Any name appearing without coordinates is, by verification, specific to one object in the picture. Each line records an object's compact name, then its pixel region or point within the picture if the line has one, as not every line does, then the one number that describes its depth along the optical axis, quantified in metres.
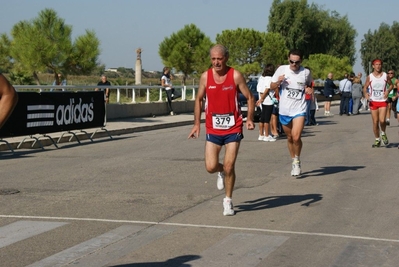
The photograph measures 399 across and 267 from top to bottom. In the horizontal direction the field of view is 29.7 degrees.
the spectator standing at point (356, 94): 33.56
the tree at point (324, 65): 84.50
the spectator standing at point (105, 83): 27.22
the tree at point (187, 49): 69.62
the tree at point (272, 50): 76.38
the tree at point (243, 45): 75.25
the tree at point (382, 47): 111.62
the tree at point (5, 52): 43.16
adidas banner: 16.28
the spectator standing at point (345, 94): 33.22
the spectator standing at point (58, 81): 35.81
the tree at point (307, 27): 90.25
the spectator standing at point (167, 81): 29.61
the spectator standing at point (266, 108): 18.72
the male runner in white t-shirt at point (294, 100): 11.84
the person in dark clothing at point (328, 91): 32.50
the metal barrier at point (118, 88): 20.94
